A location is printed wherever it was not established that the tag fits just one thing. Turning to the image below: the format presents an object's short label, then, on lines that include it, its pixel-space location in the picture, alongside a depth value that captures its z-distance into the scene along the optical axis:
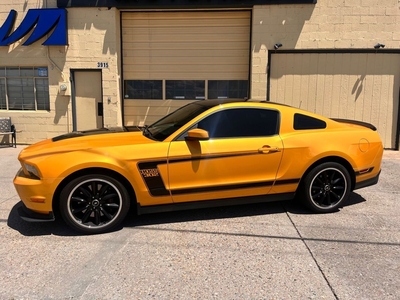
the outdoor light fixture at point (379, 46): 8.91
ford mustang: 3.82
